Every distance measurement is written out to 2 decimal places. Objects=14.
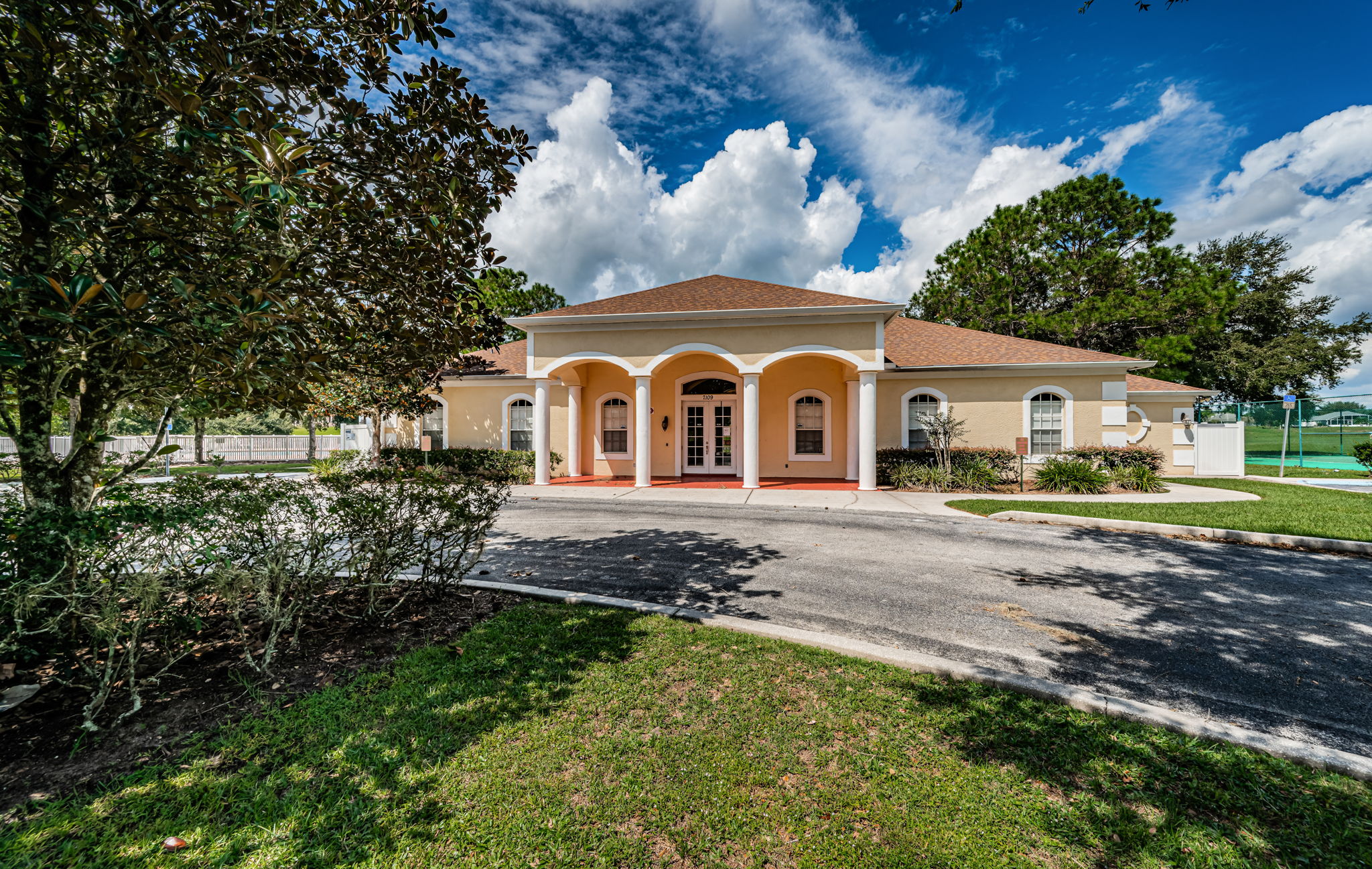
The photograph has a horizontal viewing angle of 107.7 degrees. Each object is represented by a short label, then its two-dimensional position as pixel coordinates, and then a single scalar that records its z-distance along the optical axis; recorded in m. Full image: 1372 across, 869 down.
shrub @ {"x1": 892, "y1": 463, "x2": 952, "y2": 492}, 13.07
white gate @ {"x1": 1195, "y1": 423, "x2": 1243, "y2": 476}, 15.78
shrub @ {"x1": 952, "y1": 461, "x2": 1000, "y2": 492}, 12.97
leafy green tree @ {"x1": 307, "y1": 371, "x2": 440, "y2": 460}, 13.66
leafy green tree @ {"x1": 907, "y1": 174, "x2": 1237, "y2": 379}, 22.09
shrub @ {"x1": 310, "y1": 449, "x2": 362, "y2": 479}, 15.48
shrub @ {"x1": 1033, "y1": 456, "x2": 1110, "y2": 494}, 12.42
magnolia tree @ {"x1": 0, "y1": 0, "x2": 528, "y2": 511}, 2.52
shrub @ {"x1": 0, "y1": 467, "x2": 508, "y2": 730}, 2.67
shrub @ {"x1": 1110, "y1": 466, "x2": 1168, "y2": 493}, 12.27
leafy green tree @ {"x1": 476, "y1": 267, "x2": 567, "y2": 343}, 28.19
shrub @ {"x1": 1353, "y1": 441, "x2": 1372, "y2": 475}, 15.77
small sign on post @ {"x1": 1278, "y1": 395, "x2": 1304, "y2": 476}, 14.95
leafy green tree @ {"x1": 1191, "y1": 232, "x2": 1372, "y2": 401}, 25.84
